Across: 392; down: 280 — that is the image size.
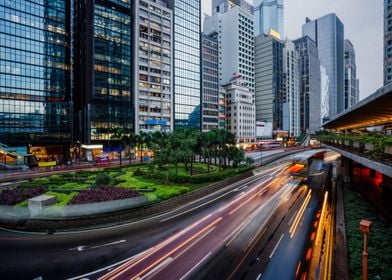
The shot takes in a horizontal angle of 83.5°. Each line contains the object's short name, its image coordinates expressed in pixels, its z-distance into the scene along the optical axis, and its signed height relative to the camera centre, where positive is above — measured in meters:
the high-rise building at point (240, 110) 133.75 +16.91
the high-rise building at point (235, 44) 141.75 +62.24
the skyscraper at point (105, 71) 80.69 +25.96
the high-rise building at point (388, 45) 65.43 +27.78
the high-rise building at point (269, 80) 160.12 +42.46
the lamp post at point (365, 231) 10.09 -4.35
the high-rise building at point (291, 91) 171.12 +37.80
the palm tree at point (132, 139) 64.32 -0.42
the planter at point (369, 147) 18.88 -0.88
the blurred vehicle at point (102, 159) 68.69 -6.77
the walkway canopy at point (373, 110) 15.93 +2.96
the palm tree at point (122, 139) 63.59 -0.40
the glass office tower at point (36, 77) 69.19 +20.75
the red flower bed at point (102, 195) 23.59 -6.55
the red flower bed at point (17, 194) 24.00 -6.62
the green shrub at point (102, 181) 28.69 -5.66
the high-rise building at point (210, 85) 121.94 +30.56
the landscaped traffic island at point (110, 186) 24.55 -6.91
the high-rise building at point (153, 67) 91.81 +30.89
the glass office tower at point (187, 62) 106.12 +37.65
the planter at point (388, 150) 14.50 -0.88
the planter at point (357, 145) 22.97 -0.84
